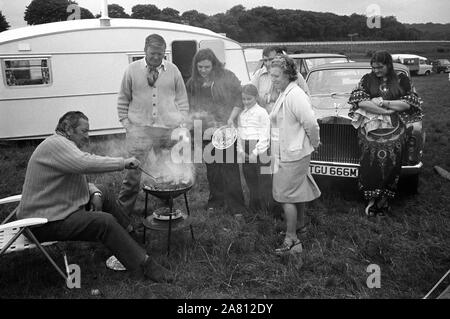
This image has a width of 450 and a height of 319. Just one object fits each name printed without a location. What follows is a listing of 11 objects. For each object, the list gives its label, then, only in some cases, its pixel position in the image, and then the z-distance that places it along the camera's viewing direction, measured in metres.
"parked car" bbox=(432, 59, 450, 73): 34.57
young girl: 4.95
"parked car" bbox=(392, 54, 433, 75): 33.41
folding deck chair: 3.31
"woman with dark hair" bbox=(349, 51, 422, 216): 4.89
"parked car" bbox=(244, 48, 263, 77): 15.32
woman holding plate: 5.15
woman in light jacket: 4.09
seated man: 3.52
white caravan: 8.99
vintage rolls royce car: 5.37
